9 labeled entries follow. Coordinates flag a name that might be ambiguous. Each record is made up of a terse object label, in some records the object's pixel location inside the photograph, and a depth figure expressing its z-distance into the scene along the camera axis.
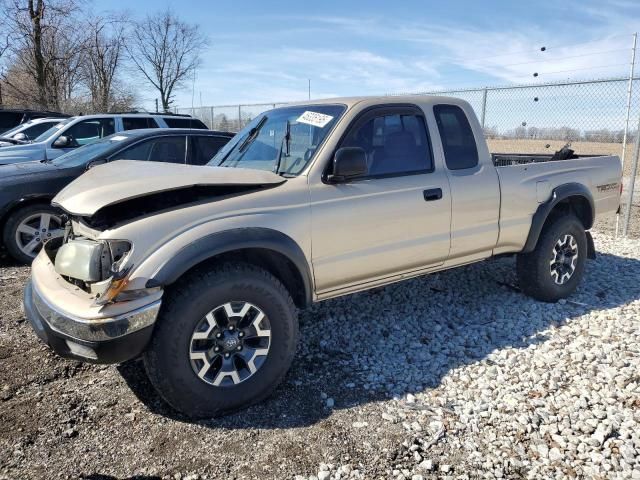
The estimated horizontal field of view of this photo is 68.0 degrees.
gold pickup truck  2.60
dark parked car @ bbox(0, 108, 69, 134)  14.43
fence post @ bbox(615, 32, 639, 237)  6.95
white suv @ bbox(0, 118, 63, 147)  10.88
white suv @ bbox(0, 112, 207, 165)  7.38
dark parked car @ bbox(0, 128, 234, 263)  5.56
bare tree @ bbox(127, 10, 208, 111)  35.41
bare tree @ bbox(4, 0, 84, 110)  20.50
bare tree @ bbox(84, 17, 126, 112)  29.27
